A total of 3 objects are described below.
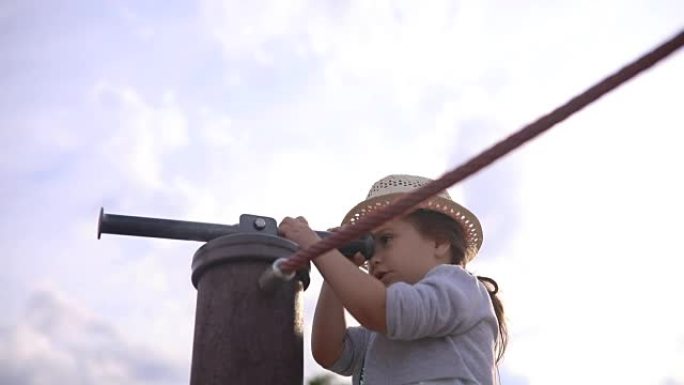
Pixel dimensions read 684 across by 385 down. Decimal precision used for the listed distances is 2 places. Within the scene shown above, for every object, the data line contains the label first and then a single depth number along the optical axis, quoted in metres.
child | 1.85
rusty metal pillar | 1.47
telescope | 1.64
